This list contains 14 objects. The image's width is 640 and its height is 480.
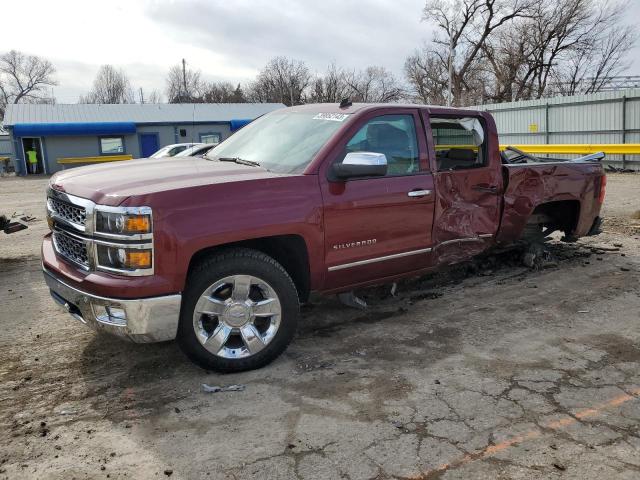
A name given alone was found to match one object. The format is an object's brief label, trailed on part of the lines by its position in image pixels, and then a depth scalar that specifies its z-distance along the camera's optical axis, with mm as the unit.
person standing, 31531
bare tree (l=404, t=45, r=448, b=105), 50219
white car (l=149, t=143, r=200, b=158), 17141
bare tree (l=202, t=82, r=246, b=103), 62606
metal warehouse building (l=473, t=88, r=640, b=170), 19938
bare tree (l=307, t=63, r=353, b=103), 57469
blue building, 31797
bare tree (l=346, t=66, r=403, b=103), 57156
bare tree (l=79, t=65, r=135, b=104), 78769
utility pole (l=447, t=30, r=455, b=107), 34656
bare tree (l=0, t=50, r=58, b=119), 75188
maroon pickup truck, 3398
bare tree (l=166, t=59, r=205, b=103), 67819
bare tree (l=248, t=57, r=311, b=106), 59031
